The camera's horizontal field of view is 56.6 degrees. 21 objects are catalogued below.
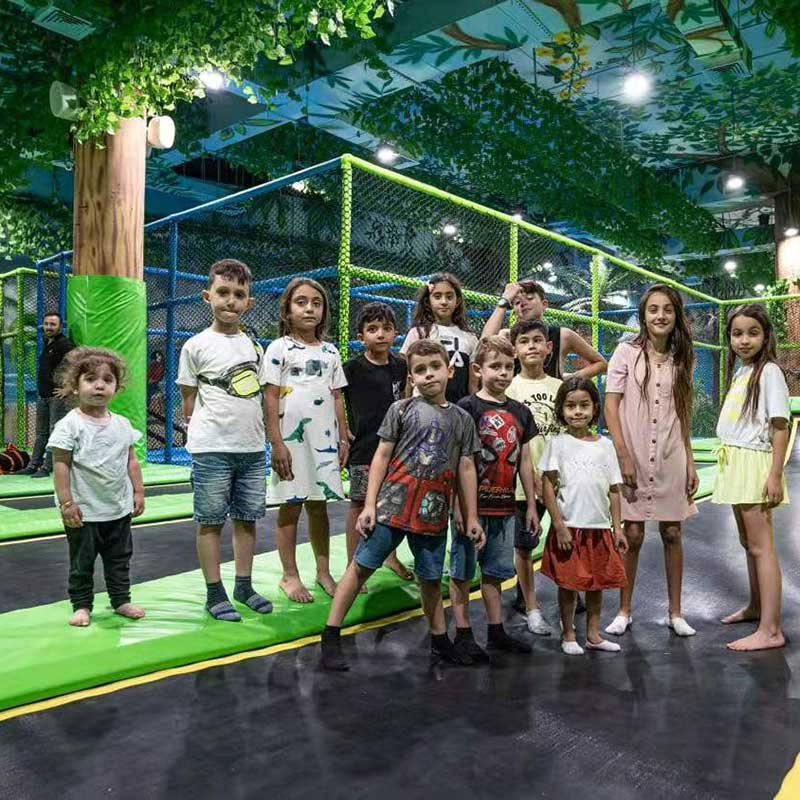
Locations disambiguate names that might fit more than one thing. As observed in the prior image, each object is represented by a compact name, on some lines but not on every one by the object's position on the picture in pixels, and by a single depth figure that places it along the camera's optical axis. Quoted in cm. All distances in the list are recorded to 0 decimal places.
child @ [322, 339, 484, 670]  246
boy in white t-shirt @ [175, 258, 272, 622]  279
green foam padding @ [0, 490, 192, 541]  454
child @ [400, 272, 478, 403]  323
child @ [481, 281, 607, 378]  325
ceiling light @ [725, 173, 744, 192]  1303
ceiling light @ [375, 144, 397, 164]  1116
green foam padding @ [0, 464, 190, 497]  616
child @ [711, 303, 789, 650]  268
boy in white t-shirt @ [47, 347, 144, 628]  268
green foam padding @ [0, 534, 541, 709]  224
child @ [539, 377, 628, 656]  260
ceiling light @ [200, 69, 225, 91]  722
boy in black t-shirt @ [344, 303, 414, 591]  318
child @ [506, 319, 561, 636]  297
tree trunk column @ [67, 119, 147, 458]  680
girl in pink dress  282
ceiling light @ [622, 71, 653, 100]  888
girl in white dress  295
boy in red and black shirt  261
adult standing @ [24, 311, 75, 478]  675
